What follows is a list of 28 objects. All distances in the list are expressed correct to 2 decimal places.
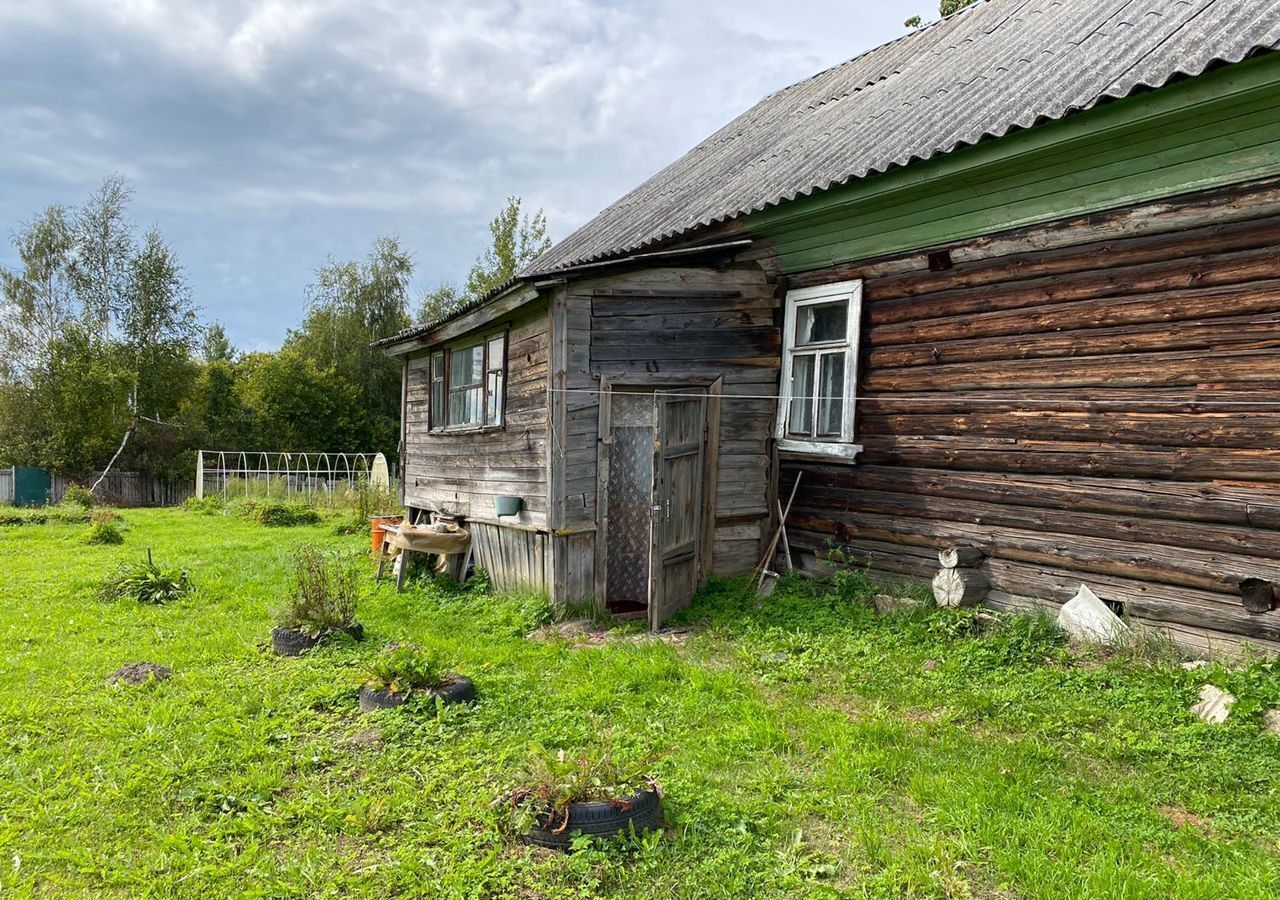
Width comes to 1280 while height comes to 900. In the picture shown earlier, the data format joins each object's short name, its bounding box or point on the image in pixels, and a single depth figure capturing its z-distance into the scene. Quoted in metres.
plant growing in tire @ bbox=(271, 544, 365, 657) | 6.39
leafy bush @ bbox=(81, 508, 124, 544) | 13.70
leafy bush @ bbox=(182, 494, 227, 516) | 20.36
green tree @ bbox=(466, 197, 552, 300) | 27.77
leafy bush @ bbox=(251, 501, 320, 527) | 17.70
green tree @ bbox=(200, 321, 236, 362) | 37.63
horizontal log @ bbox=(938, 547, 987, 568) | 6.36
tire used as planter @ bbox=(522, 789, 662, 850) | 3.36
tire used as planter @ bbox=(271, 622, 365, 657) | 6.33
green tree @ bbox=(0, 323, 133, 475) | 24.52
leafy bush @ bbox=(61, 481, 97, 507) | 20.02
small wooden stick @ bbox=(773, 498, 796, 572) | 7.89
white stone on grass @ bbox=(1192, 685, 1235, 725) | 4.30
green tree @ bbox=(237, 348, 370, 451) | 30.14
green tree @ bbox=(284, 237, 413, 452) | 33.06
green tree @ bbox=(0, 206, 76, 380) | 25.28
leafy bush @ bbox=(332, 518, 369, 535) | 16.08
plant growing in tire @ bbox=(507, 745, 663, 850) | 3.37
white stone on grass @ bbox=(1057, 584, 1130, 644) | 5.47
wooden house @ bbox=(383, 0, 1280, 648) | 5.11
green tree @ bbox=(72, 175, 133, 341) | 26.34
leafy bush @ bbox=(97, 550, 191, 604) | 8.45
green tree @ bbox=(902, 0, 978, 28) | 15.70
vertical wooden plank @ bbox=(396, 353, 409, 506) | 12.42
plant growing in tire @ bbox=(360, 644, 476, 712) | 4.98
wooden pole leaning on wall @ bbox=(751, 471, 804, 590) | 7.87
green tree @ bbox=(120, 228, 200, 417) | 26.56
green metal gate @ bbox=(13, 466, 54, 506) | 23.31
